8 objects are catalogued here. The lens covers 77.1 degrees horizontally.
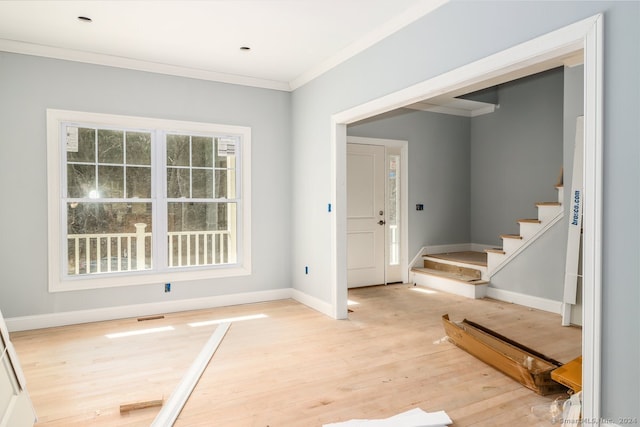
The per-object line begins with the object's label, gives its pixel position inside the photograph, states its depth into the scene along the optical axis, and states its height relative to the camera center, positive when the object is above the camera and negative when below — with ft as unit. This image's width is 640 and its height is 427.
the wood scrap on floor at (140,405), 8.20 -4.20
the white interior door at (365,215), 19.60 -0.59
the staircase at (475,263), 16.01 -2.84
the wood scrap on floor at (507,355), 8.79 -3.77
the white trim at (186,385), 7.79 -4.17
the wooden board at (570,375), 7.73 -3.43
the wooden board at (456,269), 18.58 -3.22
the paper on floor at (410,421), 7.40 -4.08
